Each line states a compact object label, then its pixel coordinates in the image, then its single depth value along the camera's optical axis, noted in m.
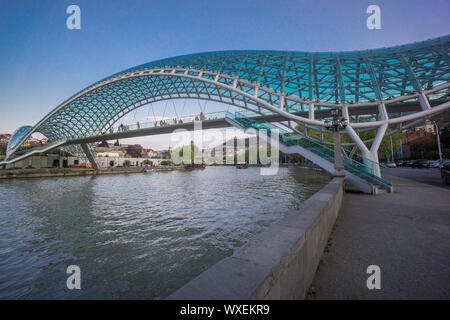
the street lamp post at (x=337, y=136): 11.84
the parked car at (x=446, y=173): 13.82
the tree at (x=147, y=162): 94.88
